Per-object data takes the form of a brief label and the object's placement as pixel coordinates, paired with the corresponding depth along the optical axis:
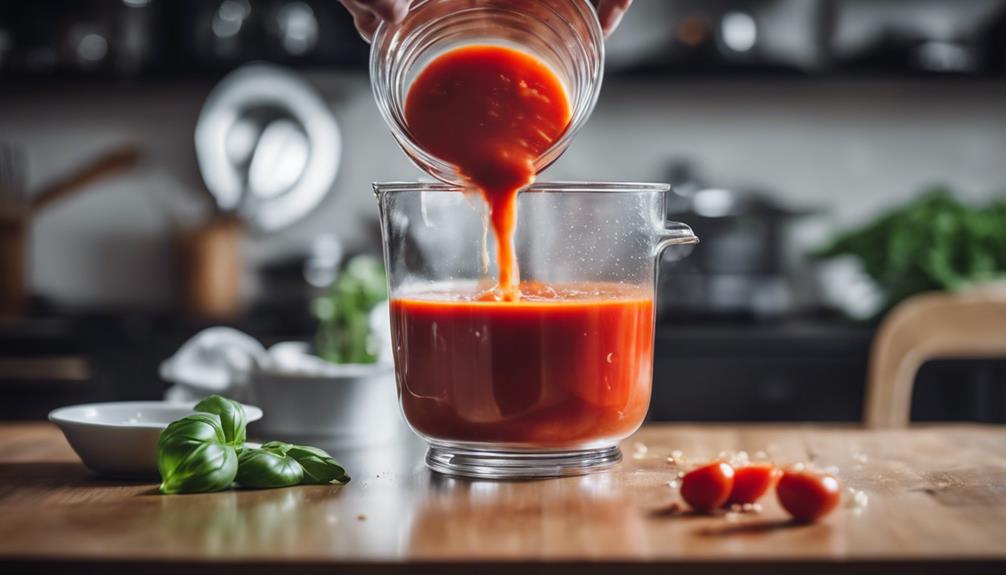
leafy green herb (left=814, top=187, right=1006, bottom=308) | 2.51
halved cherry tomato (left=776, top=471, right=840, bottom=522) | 0.81
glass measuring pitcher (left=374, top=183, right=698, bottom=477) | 0.98
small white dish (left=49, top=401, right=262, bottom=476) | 0.96
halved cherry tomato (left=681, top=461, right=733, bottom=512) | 0.85
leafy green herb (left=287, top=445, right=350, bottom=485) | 0.95
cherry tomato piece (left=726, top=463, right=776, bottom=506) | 0.87
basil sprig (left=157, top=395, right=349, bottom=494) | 0.89
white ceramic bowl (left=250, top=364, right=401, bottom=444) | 1.23
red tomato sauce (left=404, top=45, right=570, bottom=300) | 1.02
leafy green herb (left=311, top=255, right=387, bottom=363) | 1.44
